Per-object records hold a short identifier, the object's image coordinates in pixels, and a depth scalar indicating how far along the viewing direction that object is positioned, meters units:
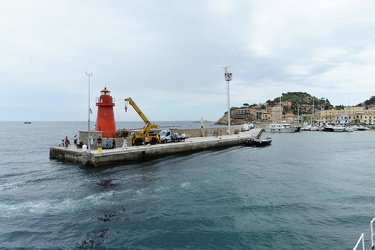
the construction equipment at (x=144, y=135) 30.05
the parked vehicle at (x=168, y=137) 32.88
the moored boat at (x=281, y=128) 82.56
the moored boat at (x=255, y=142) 39.94
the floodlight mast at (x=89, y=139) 23.03
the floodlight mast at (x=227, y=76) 46.49
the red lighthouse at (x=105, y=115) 28.31
